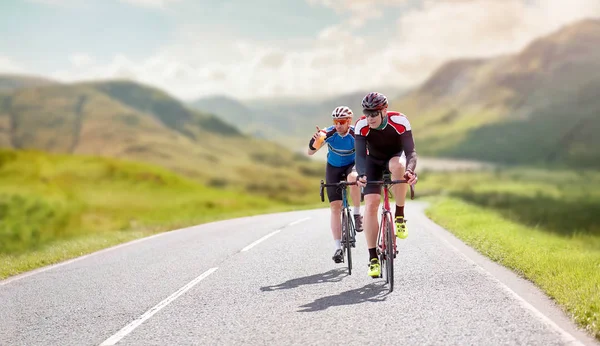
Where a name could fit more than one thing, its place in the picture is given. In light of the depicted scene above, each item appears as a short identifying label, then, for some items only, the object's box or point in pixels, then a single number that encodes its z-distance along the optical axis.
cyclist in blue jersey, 9.16
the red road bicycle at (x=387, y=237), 7.74
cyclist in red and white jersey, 7.53
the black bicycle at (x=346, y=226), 9.21
